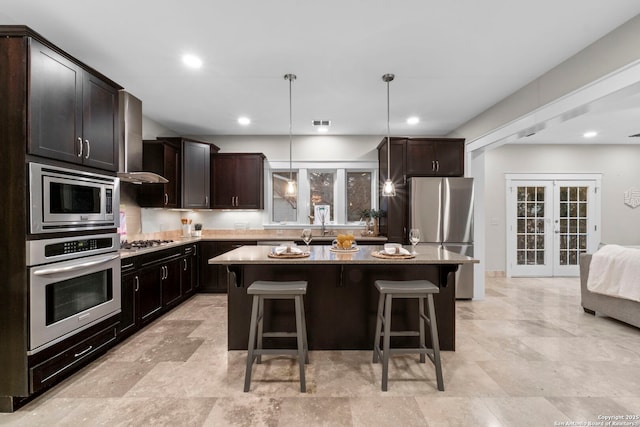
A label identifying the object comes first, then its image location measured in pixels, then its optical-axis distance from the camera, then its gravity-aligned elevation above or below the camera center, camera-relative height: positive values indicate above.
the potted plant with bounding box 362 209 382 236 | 4.90 -0.15
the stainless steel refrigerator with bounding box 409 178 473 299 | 4.36 -0.08
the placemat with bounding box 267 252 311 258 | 2.44 -0.36
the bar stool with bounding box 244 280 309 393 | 2.15 -0.74
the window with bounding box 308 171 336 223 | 5.54 +0.44
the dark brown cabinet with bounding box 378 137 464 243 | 4.61 +0.74
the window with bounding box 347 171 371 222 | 5.50 +0.34
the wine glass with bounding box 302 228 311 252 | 2.80 -0.23
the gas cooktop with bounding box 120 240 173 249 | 3.43 -0.41
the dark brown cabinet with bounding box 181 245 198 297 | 4.25 -0.89
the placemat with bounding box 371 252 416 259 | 2.43 -0.37
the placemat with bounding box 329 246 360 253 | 2.82 -0.37
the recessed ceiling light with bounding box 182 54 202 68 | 2.72 +1.41
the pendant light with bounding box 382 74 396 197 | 3.09 +0.29
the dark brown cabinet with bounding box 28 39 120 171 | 1.95 +0.74
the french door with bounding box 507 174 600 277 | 5.87 -0.17
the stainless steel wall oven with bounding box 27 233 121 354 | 1.94 -0.56
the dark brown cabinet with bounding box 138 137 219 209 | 4.16 +0.59
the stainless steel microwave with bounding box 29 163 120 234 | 1.94 +0.08
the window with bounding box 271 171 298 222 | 5.53 +0.10
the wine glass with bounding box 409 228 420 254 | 2.80 -0.23
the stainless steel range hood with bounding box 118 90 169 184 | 2.97 +0.74
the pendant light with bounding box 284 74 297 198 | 3.06 +0.28
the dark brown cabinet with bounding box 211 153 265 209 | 5.07 +0.51
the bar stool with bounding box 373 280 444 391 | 2.17 -0.81
